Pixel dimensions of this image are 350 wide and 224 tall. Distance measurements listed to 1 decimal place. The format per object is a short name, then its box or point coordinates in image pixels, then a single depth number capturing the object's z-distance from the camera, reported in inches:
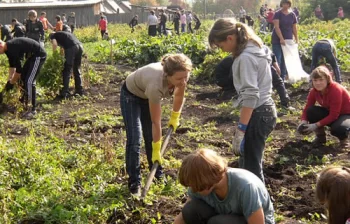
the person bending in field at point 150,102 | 157.5
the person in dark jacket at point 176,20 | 1062.5
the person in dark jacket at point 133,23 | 1103.6
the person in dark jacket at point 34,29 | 590.2
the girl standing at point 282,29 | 370.9
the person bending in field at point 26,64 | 300.2
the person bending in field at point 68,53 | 370.6
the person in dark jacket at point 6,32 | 669.3
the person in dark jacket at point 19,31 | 633.0
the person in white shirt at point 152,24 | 857.5
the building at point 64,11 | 1205.7
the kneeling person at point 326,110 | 227.5
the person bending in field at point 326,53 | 350.0
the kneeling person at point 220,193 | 111.7
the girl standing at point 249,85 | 145.9
